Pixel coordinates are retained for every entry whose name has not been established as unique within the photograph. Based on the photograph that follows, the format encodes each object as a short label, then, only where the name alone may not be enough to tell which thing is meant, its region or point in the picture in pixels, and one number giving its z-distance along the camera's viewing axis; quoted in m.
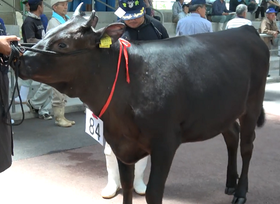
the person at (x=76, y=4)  12.93
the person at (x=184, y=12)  14.59
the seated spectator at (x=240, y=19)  9.41
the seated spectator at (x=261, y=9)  18.39
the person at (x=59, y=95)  6.85
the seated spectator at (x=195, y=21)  7.13
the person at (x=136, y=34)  3.95
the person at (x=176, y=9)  14.97
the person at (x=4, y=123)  2.98
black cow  2.91
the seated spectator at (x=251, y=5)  17.79
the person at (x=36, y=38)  6.79
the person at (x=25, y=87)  7.03
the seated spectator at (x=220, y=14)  15.84
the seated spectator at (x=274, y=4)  17.34
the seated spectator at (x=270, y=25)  13.10
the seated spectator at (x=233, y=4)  16.71
